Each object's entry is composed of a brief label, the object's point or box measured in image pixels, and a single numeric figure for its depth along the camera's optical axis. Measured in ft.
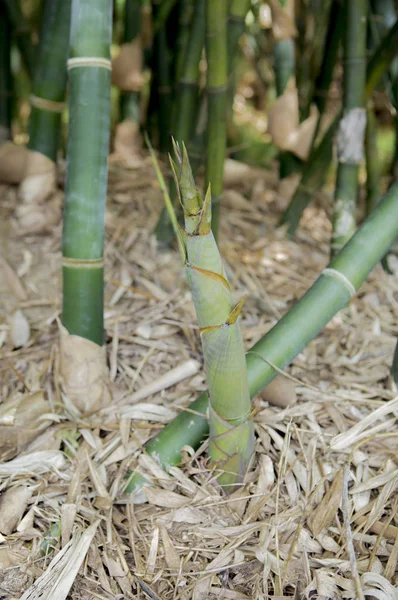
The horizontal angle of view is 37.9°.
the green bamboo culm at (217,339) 1.72
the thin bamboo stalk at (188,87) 3.42
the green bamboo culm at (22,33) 3.89
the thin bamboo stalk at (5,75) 4.13
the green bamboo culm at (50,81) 3.10
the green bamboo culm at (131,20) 3.84
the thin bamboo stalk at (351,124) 3.13
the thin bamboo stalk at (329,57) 3.91
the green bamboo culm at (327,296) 2.20
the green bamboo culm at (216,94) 2.72
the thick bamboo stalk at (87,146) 2.33
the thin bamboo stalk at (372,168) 3.96
